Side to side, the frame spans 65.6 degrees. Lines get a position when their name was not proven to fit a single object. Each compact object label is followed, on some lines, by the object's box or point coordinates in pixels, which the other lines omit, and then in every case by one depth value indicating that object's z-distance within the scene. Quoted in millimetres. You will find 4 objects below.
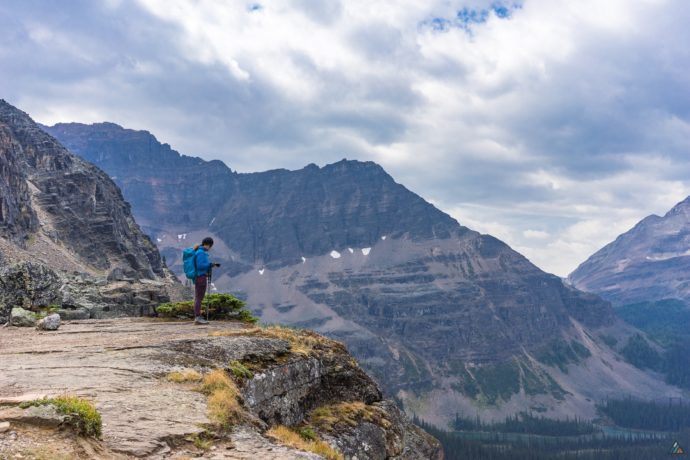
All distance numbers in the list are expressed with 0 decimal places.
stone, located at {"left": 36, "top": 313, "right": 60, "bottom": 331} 24688
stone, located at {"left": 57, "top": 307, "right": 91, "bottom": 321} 31527
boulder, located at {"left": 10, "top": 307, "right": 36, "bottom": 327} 26969
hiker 23859
